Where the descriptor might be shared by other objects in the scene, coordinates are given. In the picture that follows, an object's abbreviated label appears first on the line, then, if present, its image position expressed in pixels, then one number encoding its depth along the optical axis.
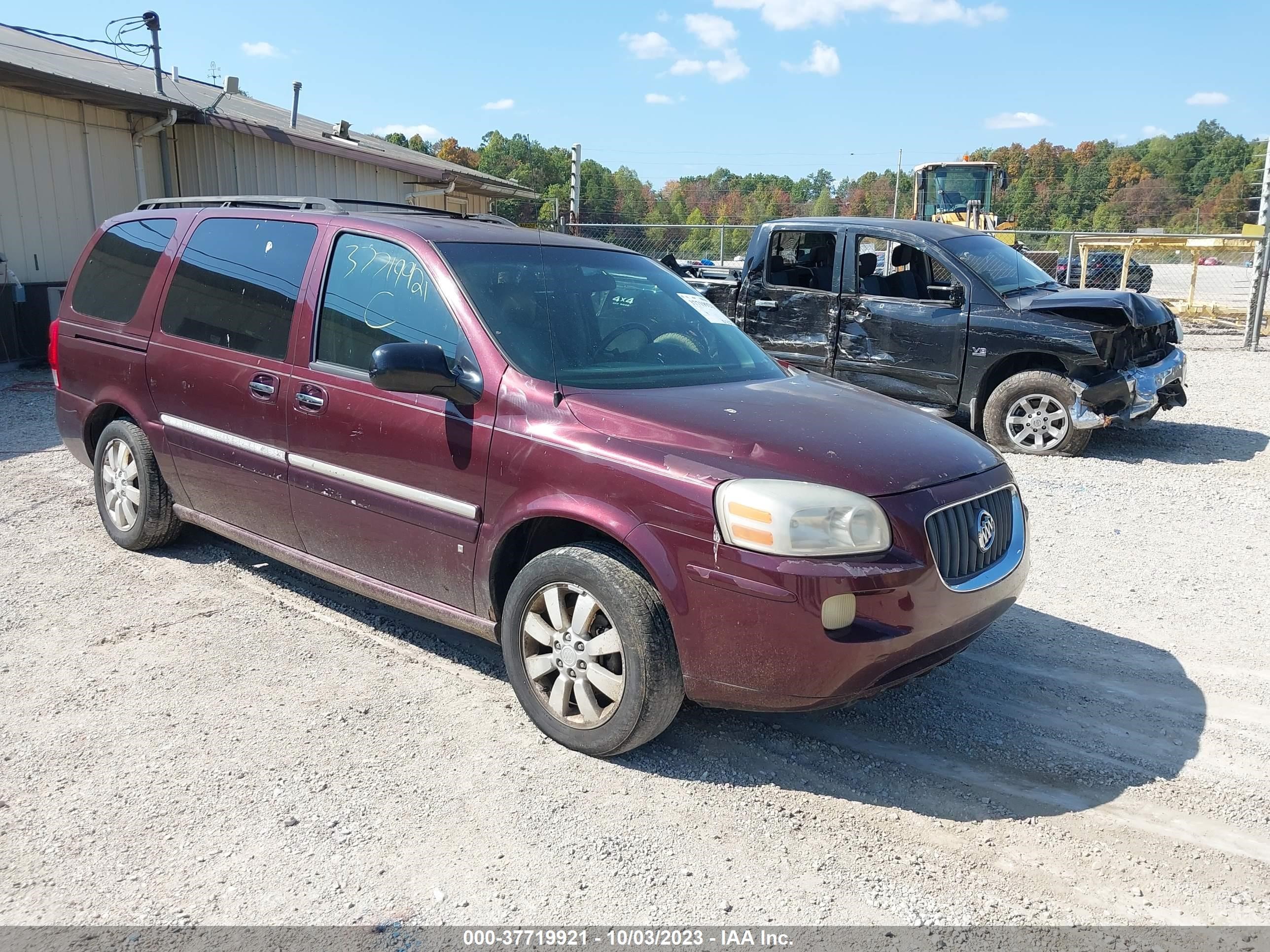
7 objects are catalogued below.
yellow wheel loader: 23.89
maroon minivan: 3.00
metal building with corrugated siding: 12.32
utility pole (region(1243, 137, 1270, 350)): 15.10
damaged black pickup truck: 7.94
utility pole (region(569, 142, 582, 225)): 19.64
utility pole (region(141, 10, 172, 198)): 15.02
